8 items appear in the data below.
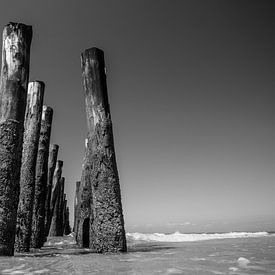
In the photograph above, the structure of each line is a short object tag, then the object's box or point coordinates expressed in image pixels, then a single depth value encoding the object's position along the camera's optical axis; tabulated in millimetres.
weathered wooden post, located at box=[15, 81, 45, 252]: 6812
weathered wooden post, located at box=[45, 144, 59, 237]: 13906
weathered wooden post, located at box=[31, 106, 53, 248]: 8562
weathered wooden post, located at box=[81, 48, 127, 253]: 5266
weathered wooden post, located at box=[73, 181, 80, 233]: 19278
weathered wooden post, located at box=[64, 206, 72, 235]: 29434
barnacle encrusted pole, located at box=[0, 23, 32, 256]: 4664
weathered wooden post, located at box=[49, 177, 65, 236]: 19209
